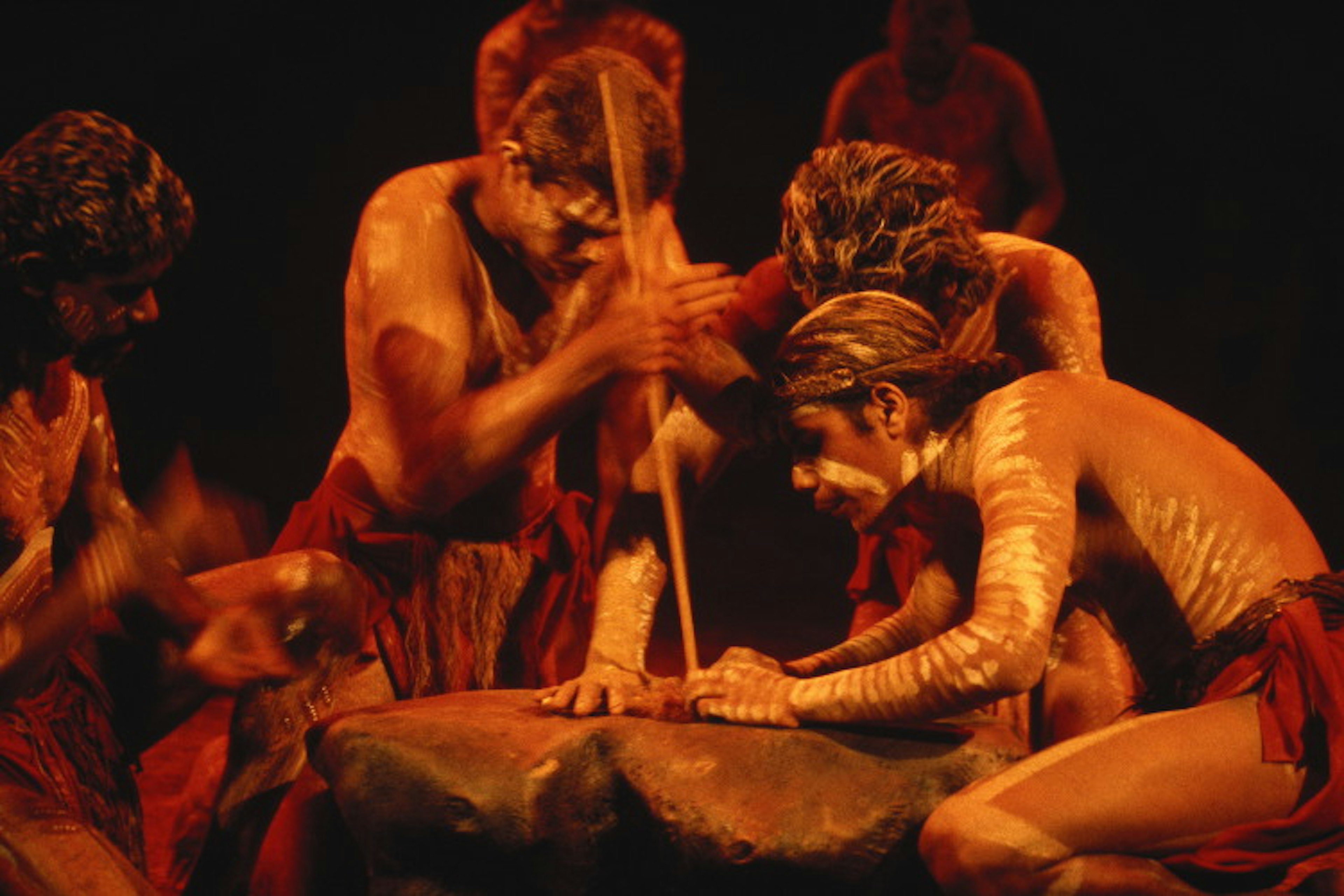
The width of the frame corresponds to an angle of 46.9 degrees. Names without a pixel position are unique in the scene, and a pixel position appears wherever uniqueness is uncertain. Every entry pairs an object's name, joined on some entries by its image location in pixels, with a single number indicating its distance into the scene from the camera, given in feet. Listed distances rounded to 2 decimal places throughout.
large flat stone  8.21
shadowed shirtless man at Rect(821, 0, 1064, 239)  16.87
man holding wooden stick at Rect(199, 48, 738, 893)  11.00
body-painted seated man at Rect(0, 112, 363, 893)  8.55
